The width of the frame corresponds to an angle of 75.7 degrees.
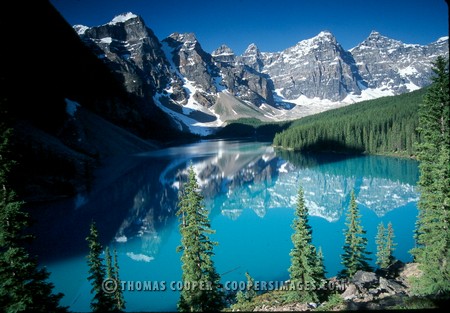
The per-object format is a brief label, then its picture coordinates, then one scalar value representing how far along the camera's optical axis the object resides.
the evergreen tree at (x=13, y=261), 11.48
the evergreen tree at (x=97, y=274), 16.31
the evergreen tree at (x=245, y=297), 17.87
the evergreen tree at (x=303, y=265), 17.50
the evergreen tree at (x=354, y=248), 22.22
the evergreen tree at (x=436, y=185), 14.47
